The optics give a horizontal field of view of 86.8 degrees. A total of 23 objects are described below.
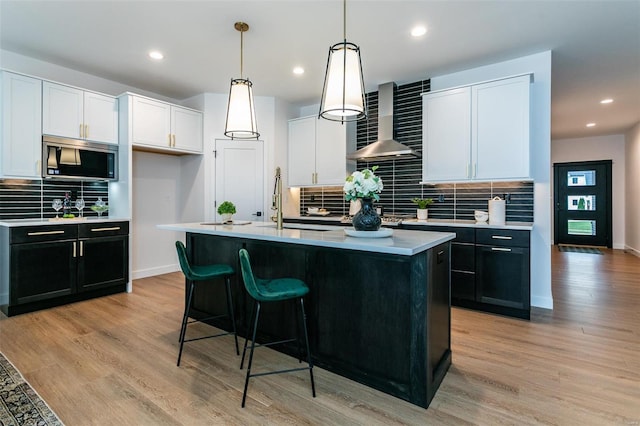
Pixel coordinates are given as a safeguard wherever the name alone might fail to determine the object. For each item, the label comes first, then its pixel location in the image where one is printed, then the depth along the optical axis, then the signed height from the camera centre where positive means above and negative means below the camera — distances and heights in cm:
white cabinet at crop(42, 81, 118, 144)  385 +122
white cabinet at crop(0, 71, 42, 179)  354 +96
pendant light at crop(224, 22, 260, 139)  306 +96
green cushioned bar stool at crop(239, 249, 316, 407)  201 -47
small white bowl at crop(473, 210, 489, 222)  390 -1
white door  530 +60
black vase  230 -2
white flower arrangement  225 +20
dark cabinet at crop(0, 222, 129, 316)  347 -55
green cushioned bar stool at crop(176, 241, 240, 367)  252 -44
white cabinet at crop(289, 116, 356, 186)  508 +100
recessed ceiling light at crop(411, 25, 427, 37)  323 +179
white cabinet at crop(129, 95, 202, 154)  447 +125
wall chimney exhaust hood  450 +109
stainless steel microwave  389 +68
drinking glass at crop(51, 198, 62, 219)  405 +13
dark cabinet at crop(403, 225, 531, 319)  339 -58
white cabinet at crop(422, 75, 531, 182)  365 +96
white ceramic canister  375 +3
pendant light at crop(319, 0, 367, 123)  234 +94
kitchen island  196 -56
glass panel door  833 +31
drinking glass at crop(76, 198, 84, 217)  424 +14
